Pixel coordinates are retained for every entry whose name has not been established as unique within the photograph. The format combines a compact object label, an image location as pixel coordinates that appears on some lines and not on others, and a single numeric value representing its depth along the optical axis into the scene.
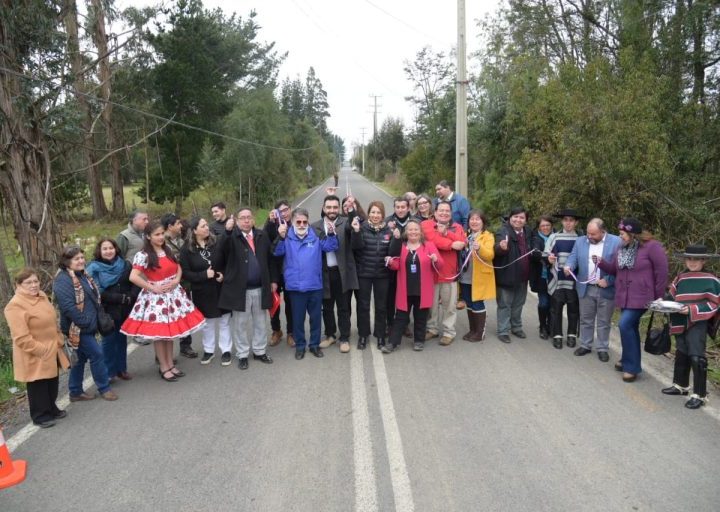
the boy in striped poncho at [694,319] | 5.11
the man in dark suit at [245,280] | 6.24
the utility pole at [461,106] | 13.95
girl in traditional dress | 5.71
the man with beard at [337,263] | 6.59
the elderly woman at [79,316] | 5.11
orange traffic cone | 3.61
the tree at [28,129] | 9.21
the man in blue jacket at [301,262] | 6.42
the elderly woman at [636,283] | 5.68
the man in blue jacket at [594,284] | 6.26
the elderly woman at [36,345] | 4.62
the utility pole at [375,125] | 71.07
